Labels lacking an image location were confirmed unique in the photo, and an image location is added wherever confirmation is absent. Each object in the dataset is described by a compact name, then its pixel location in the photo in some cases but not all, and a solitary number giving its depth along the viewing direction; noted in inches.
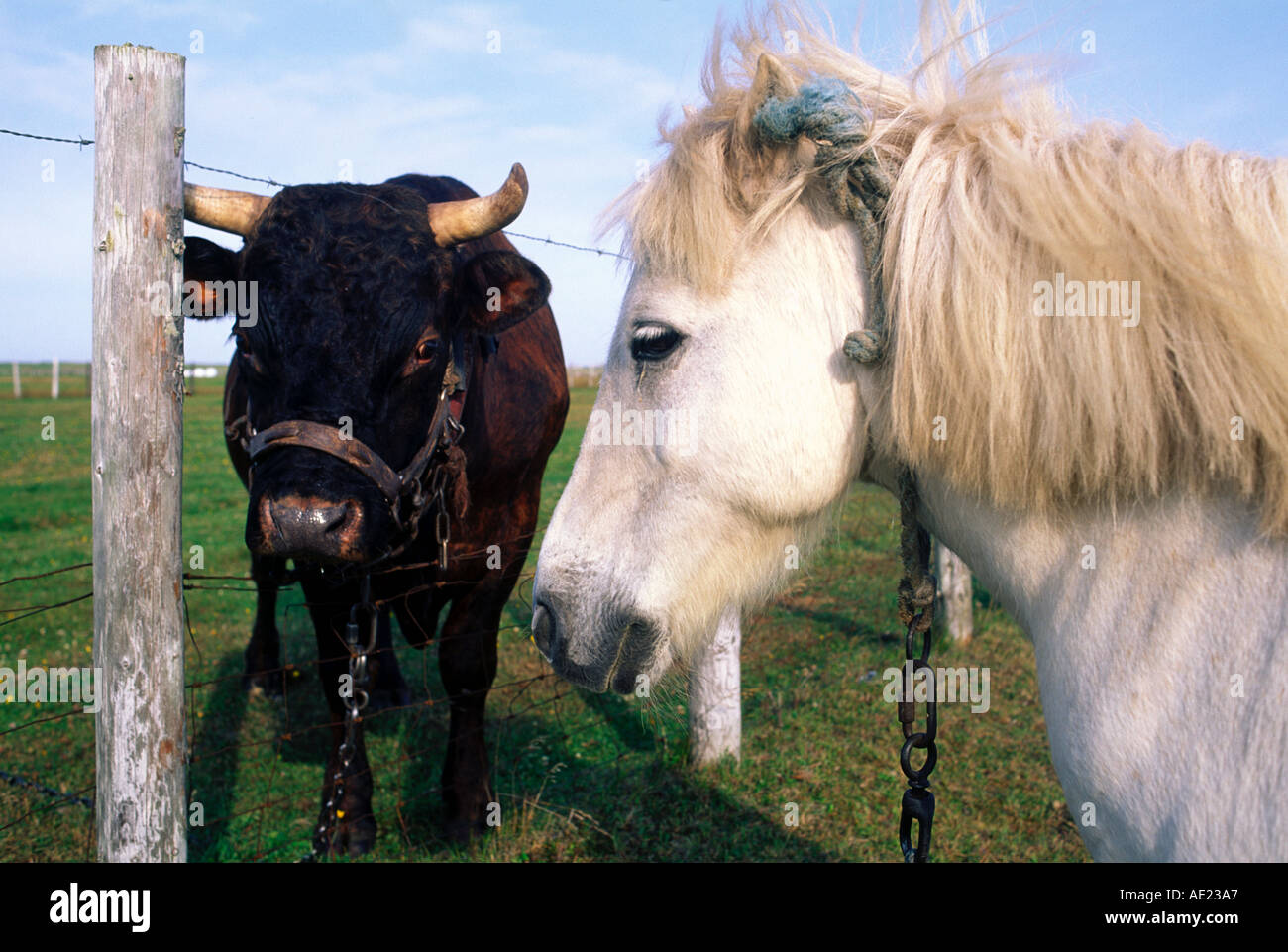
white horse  53.1
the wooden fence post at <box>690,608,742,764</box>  175.0
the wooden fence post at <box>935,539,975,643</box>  258.7
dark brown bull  105.0
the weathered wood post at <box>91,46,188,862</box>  84.9
